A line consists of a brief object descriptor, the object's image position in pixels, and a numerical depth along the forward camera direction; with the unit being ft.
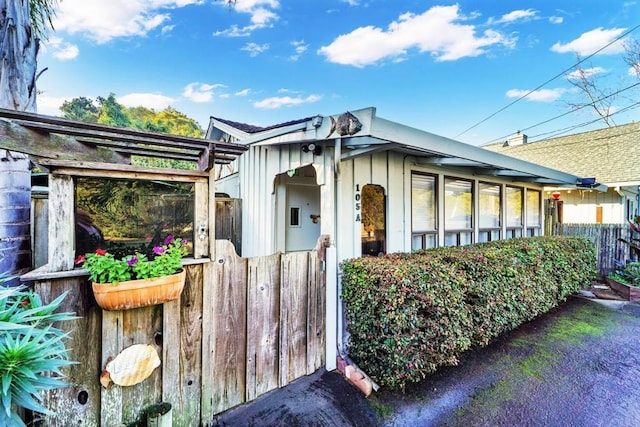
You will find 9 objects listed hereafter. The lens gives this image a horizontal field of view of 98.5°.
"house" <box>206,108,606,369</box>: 10.72
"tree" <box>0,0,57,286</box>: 6.88
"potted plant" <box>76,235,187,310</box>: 5.98
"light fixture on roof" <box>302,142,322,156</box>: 11.64
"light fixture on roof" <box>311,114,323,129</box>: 9.77
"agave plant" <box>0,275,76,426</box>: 3.66
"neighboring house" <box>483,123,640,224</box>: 32.32
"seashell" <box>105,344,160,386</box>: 6.57
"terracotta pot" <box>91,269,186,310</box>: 5.99
